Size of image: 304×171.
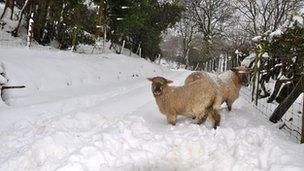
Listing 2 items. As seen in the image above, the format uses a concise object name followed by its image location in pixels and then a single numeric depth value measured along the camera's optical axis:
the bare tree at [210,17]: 44.94
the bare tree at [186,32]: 52.83
